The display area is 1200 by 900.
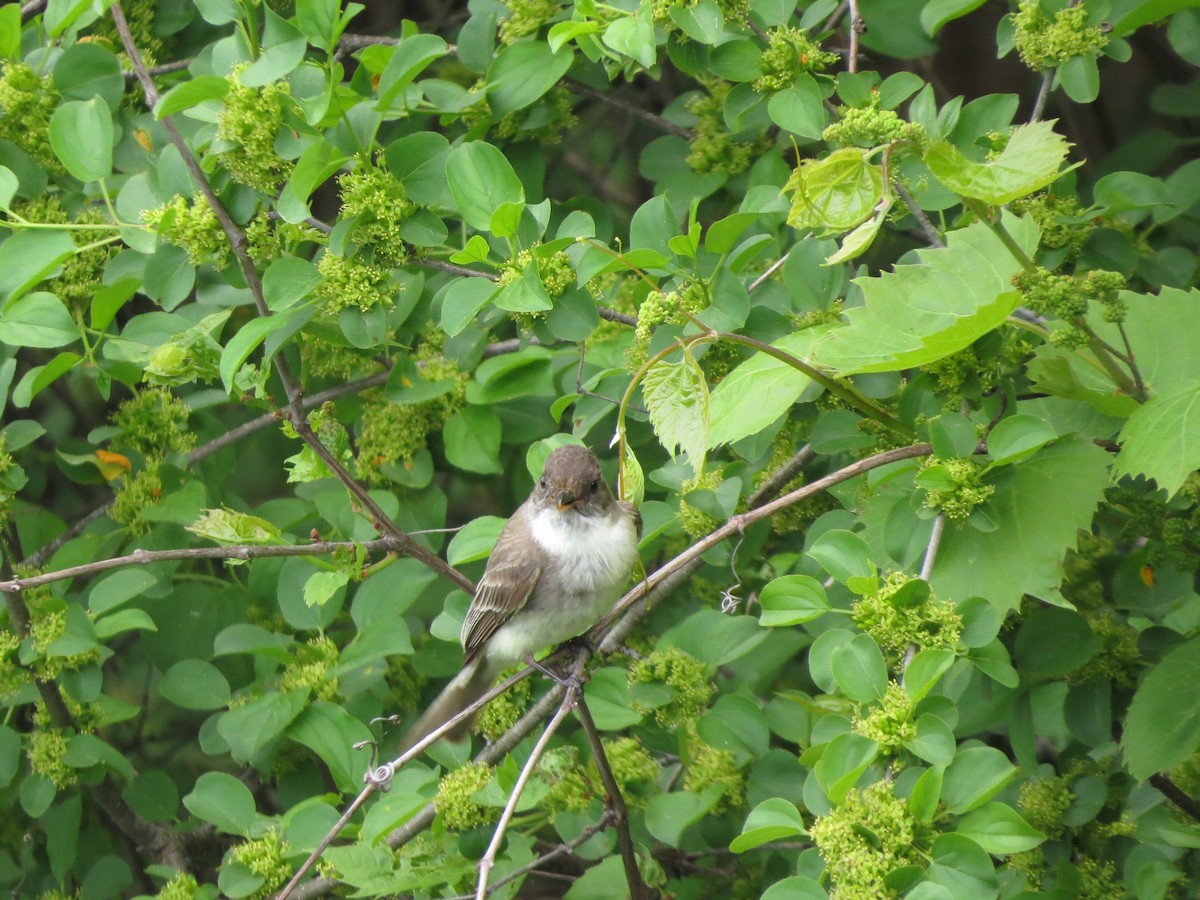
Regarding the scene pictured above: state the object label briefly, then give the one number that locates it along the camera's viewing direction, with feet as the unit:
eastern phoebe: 25.08
